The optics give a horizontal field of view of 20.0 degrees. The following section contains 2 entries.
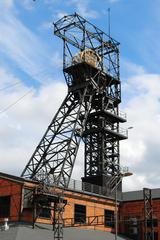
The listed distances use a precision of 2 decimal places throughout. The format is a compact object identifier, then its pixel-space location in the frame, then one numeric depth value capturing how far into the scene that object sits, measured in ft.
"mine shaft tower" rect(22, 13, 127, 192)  177.89
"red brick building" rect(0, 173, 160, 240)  135.95
